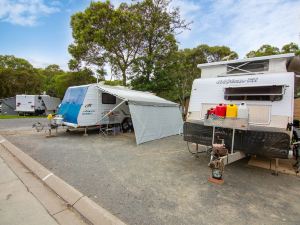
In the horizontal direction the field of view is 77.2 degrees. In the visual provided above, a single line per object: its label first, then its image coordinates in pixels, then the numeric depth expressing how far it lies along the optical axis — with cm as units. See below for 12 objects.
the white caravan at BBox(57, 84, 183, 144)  856
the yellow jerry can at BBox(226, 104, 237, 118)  415
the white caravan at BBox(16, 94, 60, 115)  2175
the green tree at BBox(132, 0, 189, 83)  1681
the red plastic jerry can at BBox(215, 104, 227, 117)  426
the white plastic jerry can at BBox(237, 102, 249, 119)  411
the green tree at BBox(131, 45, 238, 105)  1697
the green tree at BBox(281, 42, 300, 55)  1965
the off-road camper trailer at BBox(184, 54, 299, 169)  415
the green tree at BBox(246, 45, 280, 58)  2083
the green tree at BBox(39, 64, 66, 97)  3709
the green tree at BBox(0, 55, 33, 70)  3300
